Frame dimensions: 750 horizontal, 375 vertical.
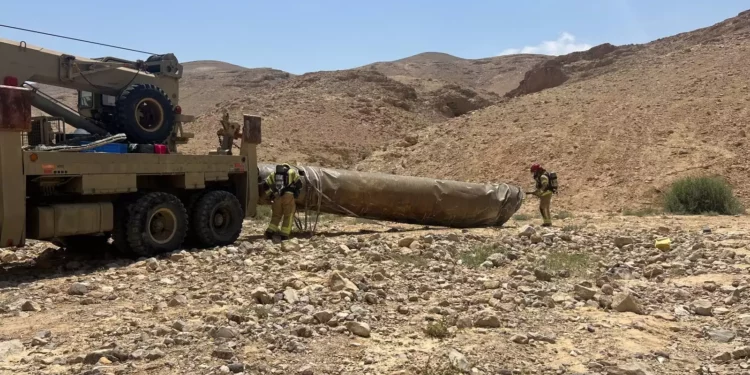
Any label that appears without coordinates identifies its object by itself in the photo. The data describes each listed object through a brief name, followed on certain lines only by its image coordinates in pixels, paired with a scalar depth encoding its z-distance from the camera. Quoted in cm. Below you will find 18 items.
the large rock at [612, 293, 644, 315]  633
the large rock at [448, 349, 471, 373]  464
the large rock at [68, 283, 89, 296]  705
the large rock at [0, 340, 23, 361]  504
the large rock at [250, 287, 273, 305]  637
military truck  762
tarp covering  1208
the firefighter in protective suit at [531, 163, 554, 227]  1437
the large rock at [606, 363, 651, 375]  452
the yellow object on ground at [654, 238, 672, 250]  1017
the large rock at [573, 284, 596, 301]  680
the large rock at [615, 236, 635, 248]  1059
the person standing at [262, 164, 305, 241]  1132
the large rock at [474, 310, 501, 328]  571
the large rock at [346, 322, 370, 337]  544
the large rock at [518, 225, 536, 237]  1157
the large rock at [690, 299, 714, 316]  627
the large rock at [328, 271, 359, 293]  690
